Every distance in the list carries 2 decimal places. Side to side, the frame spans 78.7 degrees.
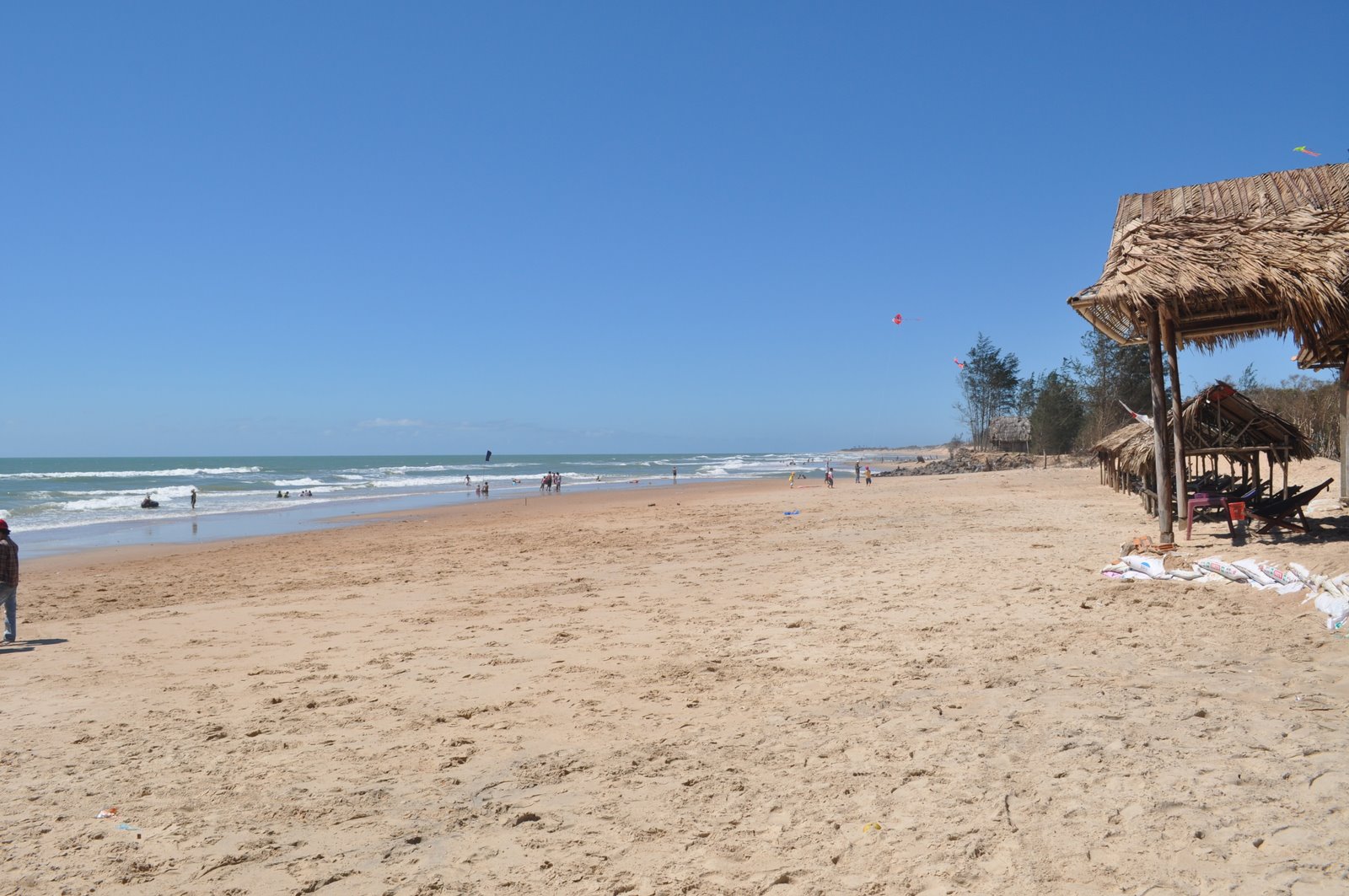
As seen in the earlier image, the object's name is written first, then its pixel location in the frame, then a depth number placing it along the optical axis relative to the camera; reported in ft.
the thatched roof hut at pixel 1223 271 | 24.44
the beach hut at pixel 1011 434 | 157.28
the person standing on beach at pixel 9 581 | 23.65
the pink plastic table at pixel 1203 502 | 28.02
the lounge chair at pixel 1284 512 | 26.91
